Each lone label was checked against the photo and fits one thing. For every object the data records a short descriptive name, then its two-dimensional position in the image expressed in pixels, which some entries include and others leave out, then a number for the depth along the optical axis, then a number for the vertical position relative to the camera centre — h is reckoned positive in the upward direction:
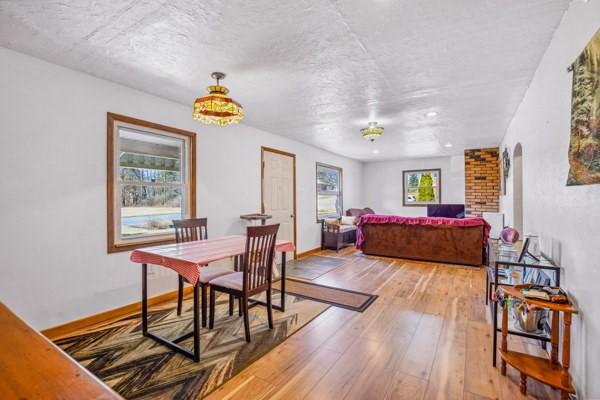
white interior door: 4.92 +0.16
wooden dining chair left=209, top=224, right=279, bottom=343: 2.30 -0.67
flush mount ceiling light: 4.21 +1.02
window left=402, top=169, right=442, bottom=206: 8.06 +0.34
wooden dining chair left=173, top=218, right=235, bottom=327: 2.59 -0.43
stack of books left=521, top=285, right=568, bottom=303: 1.57 -0.56
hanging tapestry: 1.29 +0.40
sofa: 4.73 -0.73
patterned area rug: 1.82 -1.20
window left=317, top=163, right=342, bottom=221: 6.70 +0.19
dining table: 2.04 -0.47
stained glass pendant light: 2.28 +0.75
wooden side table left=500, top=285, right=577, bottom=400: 1.50 -0.99
